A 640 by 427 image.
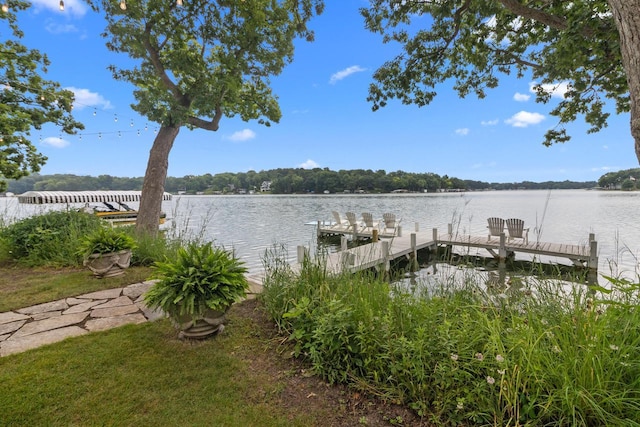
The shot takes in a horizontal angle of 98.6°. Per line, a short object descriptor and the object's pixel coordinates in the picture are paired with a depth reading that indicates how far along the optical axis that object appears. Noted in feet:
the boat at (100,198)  47.62
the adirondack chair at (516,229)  30.58
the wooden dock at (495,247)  24.99
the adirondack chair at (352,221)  41.91
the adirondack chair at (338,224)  45.45
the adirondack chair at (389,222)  40.04
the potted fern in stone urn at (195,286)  7.82
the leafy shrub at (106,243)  14.14
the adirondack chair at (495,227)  31.78
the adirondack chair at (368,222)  41.65
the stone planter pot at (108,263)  13.99
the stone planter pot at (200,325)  8.19
